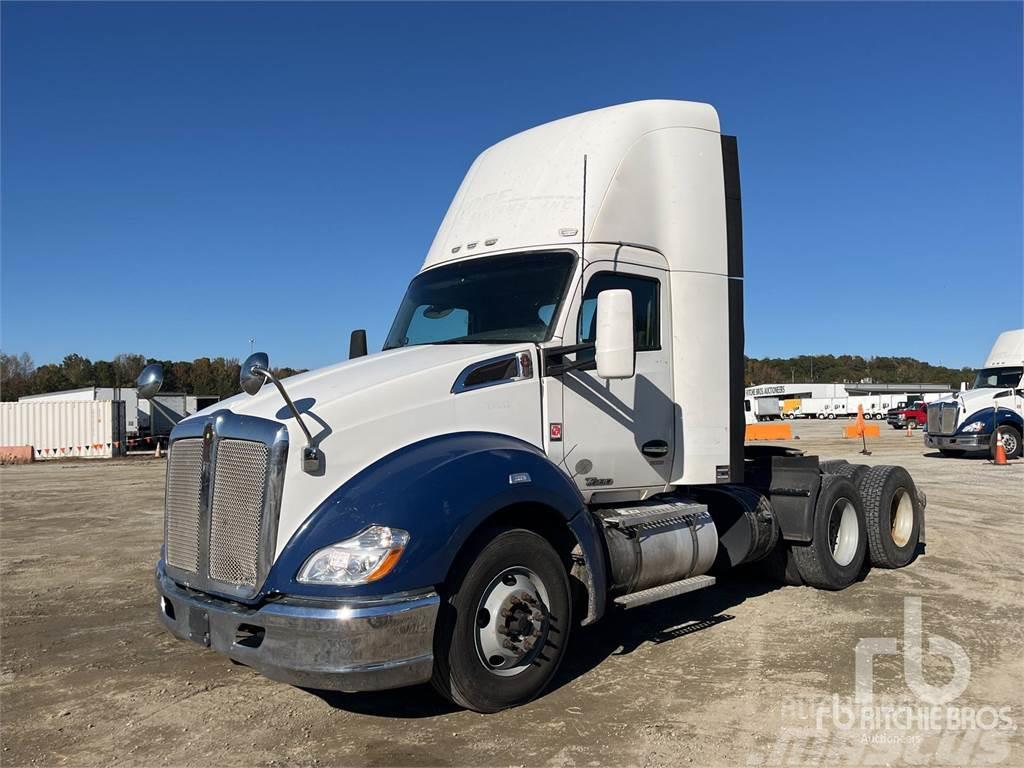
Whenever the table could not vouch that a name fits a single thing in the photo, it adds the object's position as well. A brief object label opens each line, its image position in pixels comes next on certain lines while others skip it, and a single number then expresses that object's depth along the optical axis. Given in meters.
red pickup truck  50.50
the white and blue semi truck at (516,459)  4.22
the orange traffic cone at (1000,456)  20.95
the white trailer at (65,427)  36.30
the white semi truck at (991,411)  22.22
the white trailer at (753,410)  54.94
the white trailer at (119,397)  41.59
